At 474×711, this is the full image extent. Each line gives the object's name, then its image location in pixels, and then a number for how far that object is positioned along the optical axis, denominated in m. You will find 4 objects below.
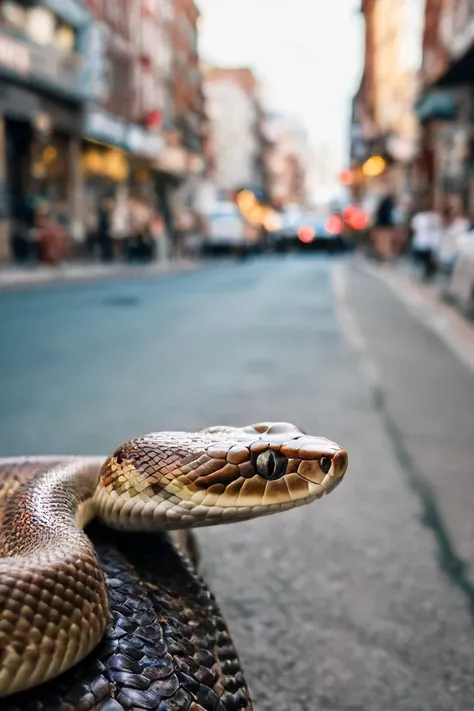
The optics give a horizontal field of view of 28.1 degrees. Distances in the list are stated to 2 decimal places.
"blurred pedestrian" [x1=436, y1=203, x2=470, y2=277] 15.93
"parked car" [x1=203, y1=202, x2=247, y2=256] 40.16
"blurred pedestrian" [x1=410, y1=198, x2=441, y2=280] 19.41
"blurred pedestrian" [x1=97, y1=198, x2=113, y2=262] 32.19
